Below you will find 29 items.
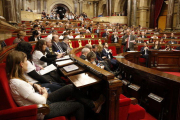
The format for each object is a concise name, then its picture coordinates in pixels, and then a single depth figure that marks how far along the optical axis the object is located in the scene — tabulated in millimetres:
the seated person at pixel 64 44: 4066
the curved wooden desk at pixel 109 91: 1453
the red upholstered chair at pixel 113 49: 5584
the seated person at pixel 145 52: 5359
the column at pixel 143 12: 13188
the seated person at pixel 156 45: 5758
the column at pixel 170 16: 10127
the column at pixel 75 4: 21514
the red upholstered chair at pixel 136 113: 1756
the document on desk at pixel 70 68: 1960
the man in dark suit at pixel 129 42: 5930
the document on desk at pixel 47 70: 2313
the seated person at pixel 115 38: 7387
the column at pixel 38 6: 19627
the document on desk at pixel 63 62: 2389
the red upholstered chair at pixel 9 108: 1156
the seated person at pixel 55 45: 3768
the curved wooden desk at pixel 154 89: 1671
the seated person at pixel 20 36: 3628
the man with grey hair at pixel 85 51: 3315
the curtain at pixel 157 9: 12366
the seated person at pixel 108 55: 4619
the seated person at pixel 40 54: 2574
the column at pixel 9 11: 6104
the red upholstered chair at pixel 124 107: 1602
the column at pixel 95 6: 22077
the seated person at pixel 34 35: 4289
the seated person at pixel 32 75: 1876
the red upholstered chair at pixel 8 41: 3523
